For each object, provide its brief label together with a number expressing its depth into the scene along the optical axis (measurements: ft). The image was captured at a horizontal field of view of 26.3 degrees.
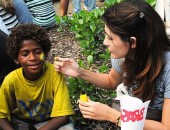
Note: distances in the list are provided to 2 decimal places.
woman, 7.09
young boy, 8.45
